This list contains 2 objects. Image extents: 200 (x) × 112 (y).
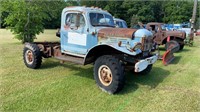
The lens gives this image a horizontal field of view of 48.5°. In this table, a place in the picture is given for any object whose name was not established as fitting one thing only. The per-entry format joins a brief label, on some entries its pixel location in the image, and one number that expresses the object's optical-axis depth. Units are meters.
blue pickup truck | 5.21
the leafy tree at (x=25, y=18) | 14.67
